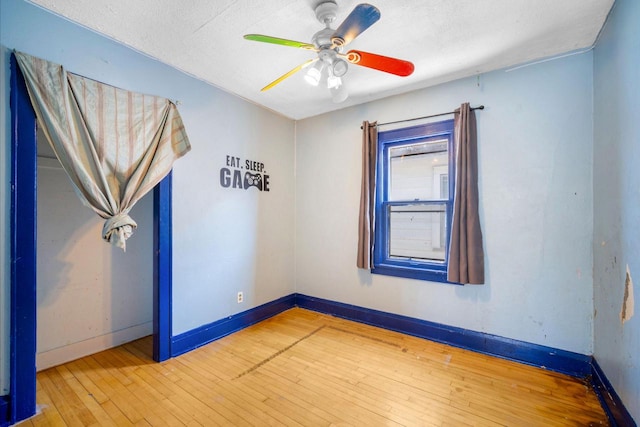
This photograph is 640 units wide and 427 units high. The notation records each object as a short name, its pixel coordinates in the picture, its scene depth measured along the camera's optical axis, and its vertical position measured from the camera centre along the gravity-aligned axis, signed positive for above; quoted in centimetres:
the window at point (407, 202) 288 +14
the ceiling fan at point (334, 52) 157 +106
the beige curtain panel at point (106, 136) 182 +61
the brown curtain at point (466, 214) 258 +1
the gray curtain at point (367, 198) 320 +20
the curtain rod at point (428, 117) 263 +108
